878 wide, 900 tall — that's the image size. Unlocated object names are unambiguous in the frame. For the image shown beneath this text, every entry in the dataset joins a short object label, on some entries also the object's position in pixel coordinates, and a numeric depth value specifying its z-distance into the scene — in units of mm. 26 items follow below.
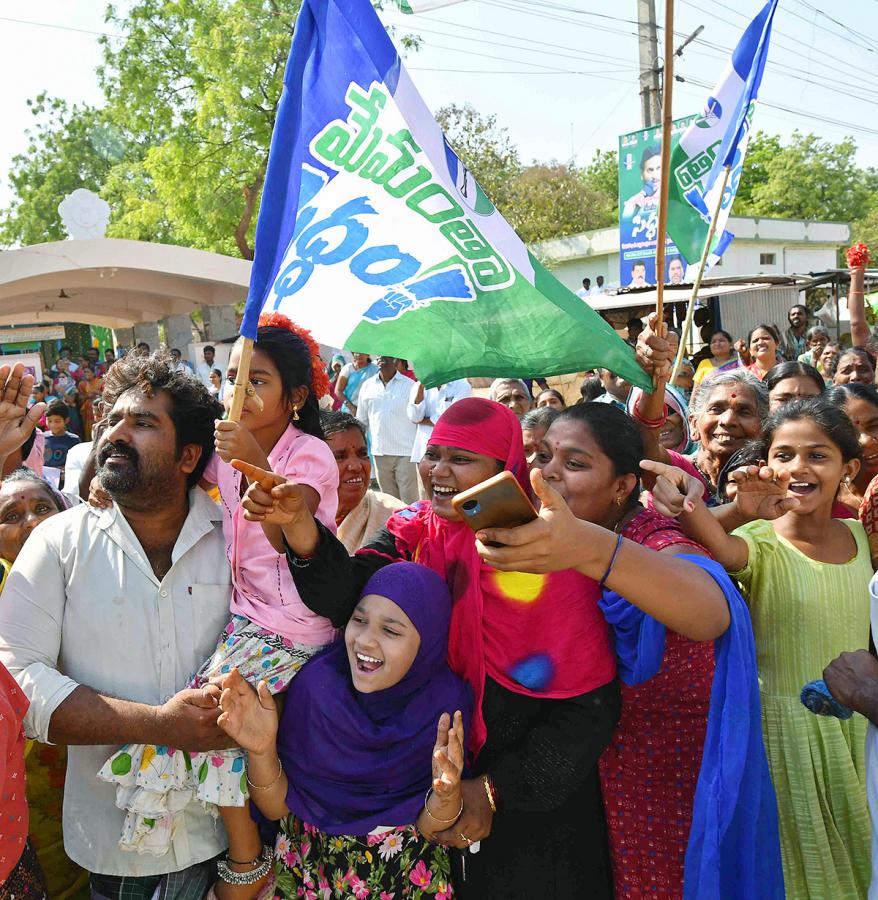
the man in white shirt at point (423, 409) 7843
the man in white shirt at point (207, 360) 13924
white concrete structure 14234
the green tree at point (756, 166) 50531
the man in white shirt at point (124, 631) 2121
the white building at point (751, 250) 28094
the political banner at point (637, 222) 16156
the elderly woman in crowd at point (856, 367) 5594
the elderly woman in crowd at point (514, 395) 5918
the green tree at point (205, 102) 20781
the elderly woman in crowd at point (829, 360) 7457
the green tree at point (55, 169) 42594
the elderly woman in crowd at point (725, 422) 3789
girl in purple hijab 2158
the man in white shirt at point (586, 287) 17411
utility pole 12789
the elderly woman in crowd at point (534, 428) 4059
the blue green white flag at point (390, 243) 2428
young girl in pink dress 2172
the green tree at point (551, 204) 27172
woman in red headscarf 2141
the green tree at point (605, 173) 52656
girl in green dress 2410
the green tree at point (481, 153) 24766
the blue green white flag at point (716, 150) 3361
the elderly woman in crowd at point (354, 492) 3744
